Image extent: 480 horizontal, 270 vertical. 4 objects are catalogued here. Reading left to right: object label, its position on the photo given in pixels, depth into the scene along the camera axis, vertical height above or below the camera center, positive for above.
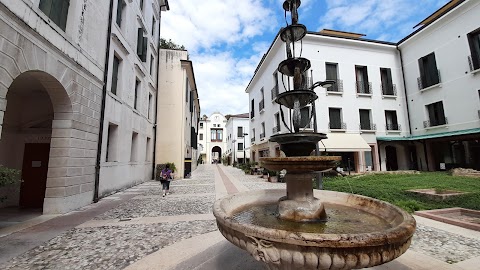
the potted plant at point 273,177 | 13.81 -1.11
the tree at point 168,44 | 23.00 +13.35
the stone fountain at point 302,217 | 1.50 -0.62
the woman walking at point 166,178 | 8.51 -0.67
